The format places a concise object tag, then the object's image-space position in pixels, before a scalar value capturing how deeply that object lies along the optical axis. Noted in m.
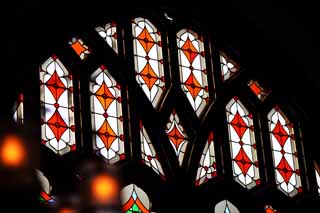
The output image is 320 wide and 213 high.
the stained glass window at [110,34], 8.73
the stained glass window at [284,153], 9.02
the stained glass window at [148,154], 8.29
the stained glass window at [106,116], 8.08
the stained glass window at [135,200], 7.92
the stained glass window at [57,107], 7.82
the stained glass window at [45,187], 7.52
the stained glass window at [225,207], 8.44
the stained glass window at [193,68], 8.91
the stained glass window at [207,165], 8.51
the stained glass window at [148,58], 8.69
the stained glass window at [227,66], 9.29
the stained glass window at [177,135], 8.52
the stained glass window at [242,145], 8.78
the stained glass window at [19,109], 7.72
